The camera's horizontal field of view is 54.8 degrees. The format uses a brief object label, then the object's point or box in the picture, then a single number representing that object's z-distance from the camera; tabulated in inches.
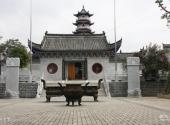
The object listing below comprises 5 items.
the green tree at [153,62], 624.0
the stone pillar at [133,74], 530.3
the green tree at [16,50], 855.0
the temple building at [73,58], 749.4
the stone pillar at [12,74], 517.2
